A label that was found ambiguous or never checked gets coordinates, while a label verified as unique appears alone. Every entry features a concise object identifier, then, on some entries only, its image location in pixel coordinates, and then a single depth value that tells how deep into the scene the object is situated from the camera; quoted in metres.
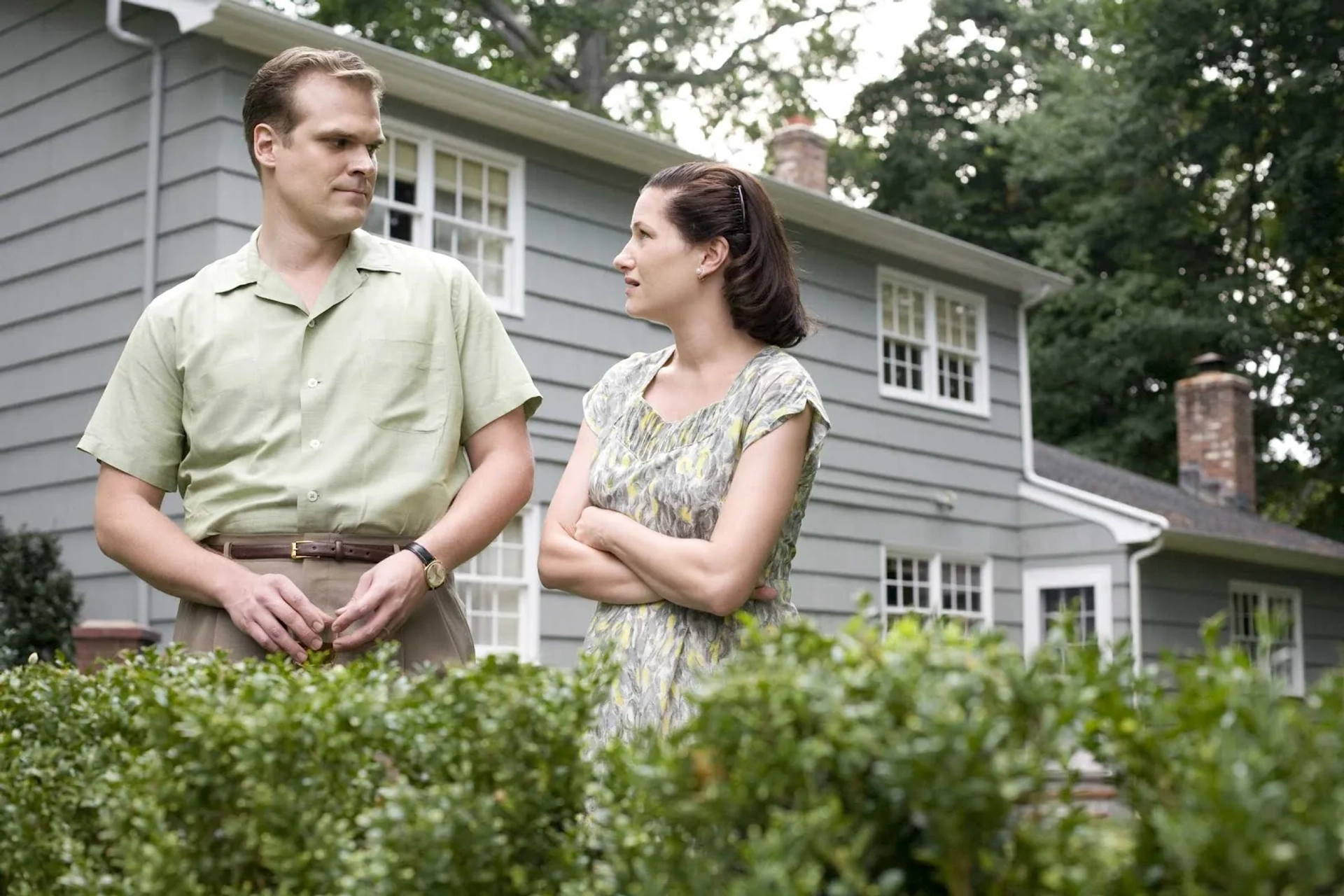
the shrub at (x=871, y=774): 1.38
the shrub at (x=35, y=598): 8.78
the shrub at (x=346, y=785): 1.80
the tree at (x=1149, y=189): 19.30
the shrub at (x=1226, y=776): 1.23
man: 3.02
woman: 2.81
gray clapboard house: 9.37
